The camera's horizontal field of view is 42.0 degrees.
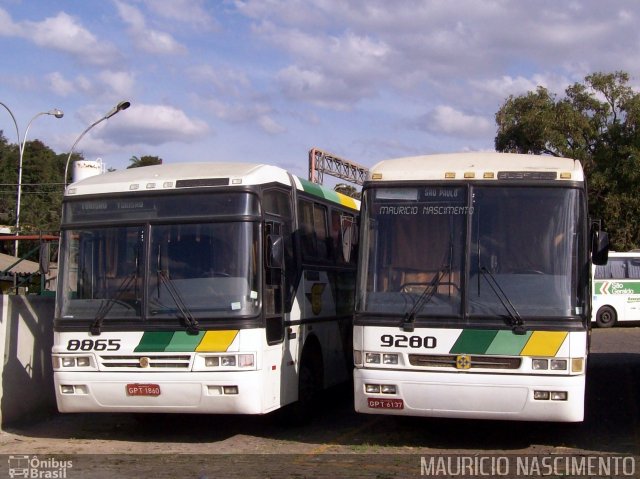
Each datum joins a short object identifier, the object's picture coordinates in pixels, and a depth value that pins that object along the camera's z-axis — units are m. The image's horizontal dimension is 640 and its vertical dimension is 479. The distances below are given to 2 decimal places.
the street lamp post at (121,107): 23.24
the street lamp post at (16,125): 29.70
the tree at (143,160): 56.53
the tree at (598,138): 30.67
